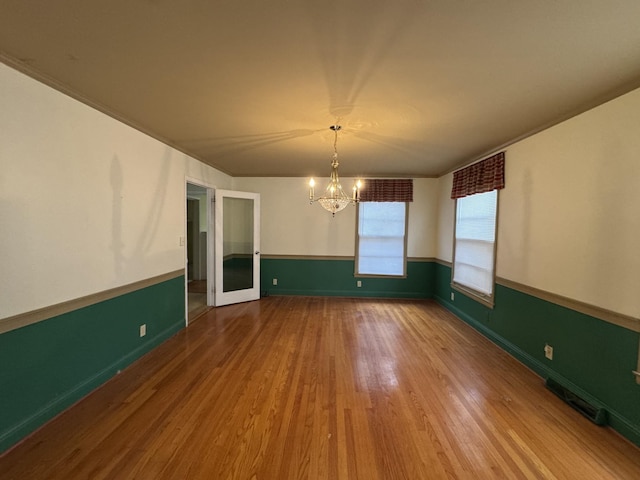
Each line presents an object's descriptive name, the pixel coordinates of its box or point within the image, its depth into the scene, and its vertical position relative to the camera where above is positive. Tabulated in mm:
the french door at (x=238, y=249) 4719 -479
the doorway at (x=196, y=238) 6754 -407
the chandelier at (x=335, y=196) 3041 +315
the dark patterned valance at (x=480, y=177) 3344 +689
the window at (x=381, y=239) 5430 -242
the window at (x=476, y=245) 3570 -229
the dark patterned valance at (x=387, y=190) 5309 +680
